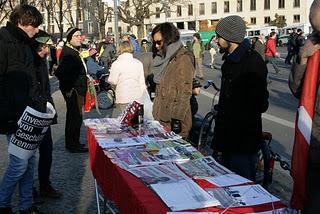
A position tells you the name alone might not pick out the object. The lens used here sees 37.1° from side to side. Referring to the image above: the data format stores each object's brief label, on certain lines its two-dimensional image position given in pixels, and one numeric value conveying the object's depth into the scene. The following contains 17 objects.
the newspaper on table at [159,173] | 2.76
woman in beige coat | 4.68
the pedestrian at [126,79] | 6.66
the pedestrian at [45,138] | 4.51
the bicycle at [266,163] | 5.06
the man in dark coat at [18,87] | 3.90
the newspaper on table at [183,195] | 2.35
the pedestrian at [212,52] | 25.34
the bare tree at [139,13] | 39.09
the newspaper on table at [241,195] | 2.39
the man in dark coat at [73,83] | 6.77
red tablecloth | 2.34
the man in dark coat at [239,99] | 3.50
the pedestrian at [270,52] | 18.56
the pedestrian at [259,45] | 15.96
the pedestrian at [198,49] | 19.27
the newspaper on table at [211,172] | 2.70
